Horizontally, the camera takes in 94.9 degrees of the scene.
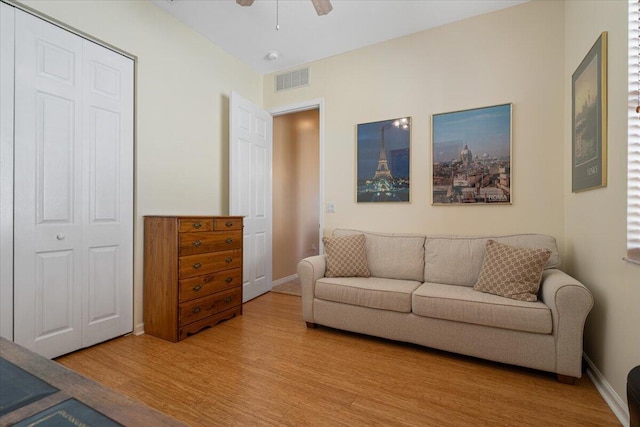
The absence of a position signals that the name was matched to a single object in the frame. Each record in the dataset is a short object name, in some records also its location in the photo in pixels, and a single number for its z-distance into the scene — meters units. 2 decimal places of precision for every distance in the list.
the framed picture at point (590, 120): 1.79
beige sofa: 1.88
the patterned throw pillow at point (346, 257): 2.84
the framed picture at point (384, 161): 3.21
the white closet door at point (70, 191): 1.98
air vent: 3.80
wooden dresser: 2.45
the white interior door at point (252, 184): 3.39
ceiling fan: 2.05
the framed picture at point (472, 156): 2.76
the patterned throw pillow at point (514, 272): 2.11
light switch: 3.61
